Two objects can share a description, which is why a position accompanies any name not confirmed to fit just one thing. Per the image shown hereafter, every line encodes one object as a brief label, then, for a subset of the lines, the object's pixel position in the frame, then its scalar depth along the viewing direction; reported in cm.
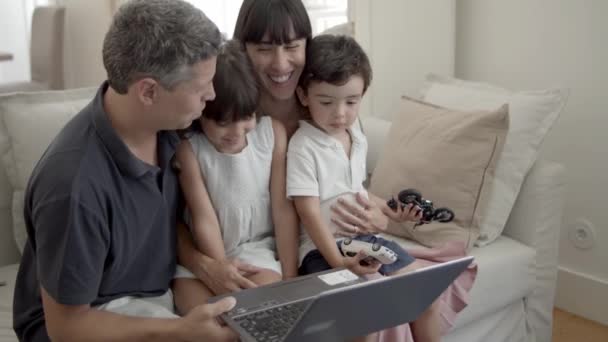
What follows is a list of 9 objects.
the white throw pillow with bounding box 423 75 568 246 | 203
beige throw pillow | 195
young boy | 159
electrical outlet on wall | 244
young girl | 150
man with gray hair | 122
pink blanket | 155
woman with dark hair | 162
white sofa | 192
